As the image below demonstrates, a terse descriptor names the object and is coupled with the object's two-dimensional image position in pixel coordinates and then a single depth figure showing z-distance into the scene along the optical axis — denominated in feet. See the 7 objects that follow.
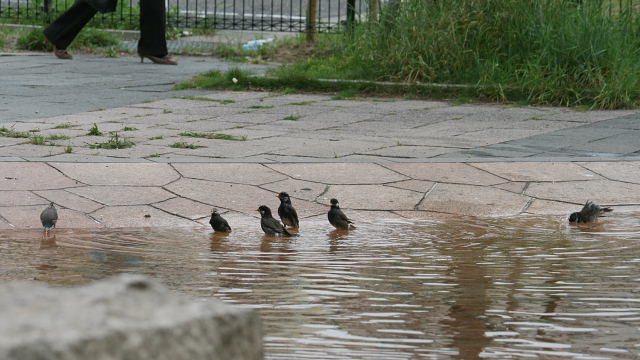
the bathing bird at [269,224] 33.96
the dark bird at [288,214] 35.17
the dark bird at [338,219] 35.14
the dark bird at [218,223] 34.45
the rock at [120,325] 10.76
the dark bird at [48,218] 33.32
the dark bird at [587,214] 35.83
